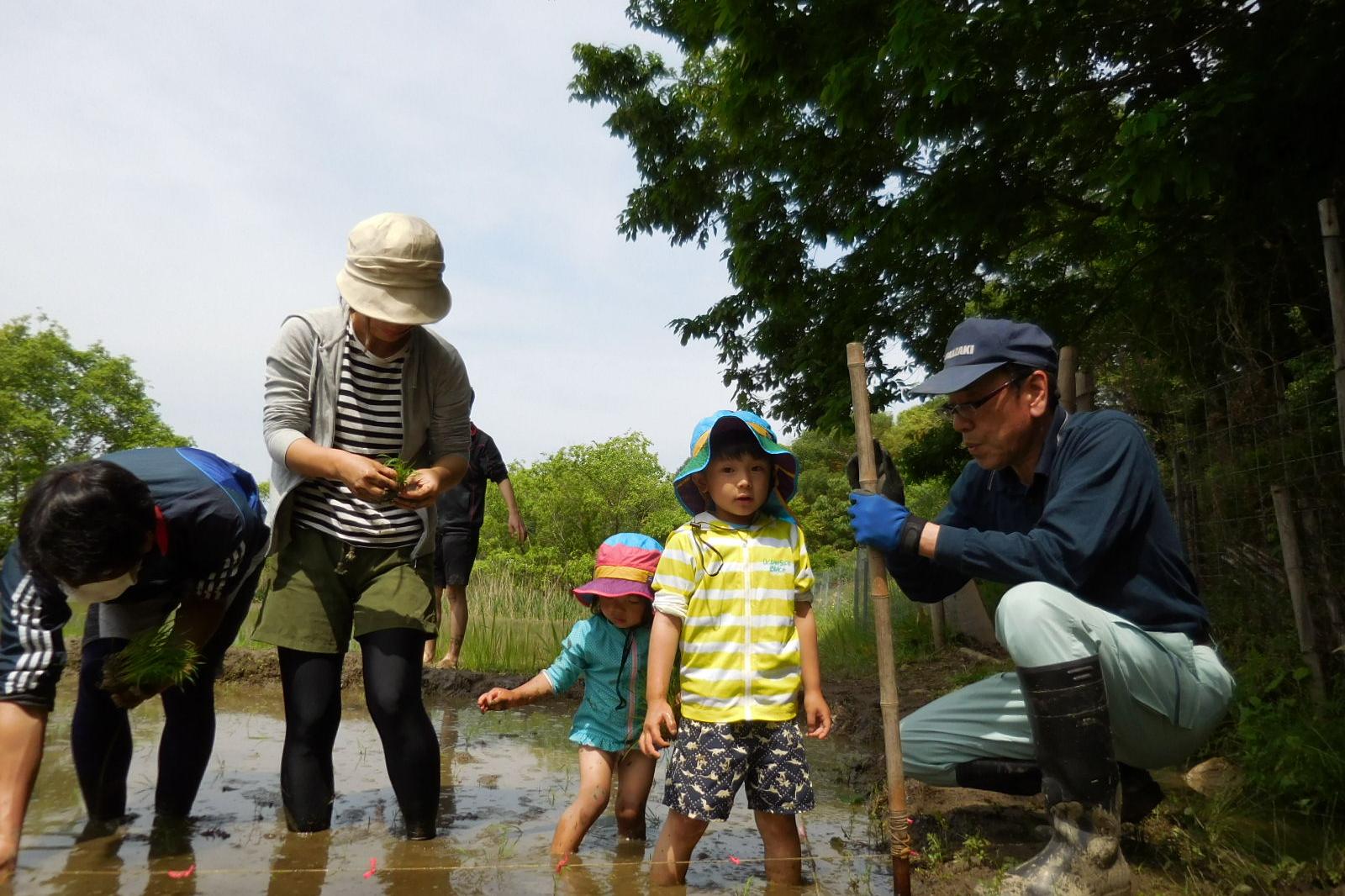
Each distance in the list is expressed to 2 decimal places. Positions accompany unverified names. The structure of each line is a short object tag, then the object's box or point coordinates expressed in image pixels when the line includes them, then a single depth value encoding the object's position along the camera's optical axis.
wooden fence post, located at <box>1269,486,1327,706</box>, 4.55
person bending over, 2.69
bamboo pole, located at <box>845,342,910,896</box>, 2.79
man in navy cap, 2.61
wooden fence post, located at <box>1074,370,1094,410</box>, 5.66
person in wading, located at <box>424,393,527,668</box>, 7.35
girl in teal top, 3.61
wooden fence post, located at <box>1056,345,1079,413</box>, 5.34
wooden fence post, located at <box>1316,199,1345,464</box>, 4.15
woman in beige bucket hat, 3.24
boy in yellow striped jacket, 2.97
